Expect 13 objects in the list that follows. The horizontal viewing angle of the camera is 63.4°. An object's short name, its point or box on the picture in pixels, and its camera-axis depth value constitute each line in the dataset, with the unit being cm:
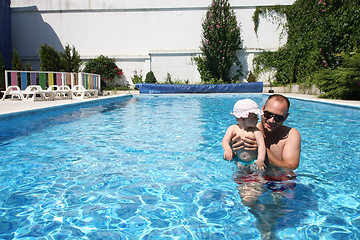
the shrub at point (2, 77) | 1138
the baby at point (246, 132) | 242
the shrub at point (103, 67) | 1661
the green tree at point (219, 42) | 1648
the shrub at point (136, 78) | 1797
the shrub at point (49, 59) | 1371
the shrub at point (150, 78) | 1719
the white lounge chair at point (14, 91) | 977
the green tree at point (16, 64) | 1291
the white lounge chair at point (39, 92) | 953
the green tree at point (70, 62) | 1483
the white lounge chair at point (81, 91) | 1116
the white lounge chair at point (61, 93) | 1044
